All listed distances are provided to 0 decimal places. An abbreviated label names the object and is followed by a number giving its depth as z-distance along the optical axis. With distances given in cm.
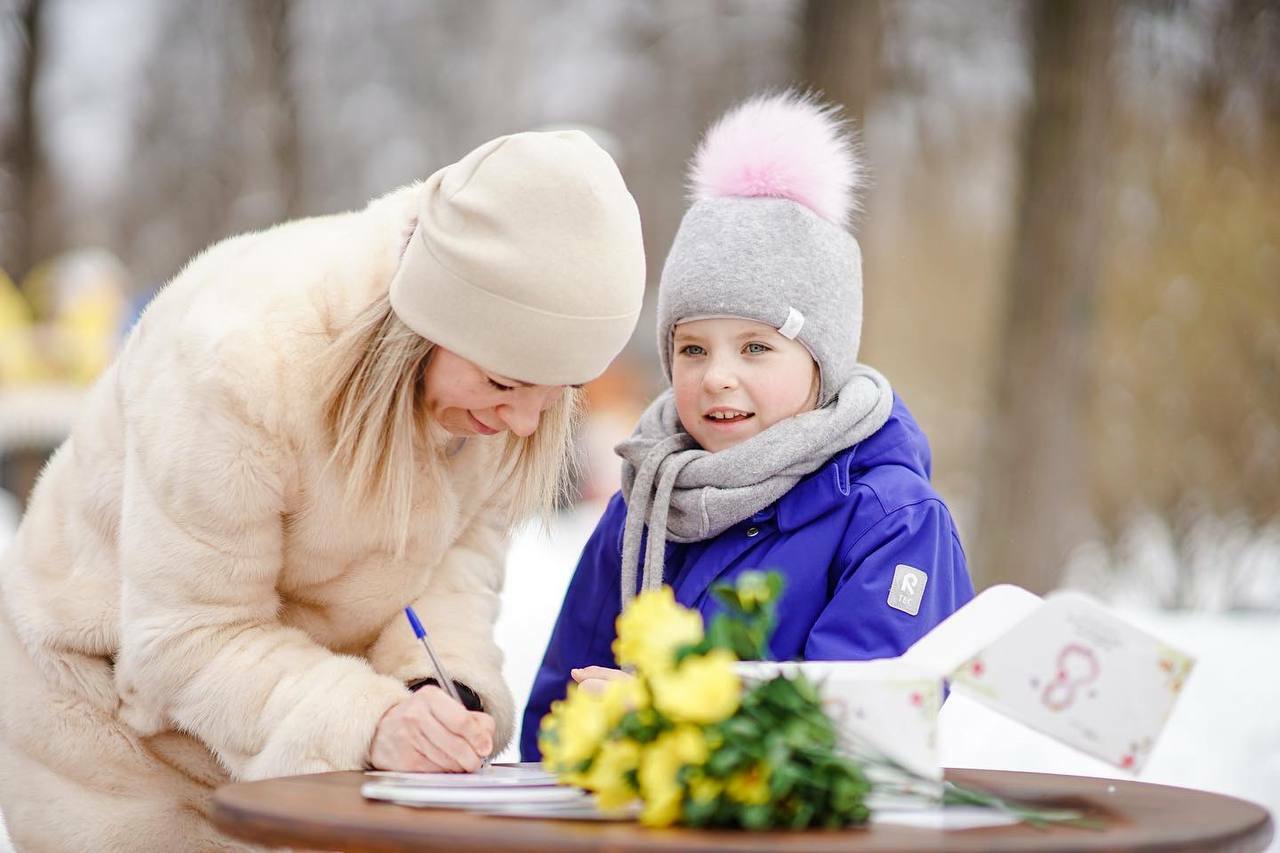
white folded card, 178
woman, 212
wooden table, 152
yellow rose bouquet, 153
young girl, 246
